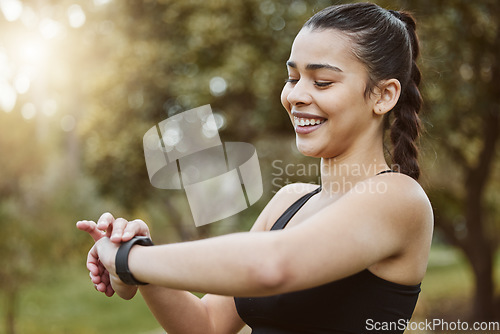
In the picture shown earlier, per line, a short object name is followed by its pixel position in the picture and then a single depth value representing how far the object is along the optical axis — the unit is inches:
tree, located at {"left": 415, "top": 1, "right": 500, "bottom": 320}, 250.9
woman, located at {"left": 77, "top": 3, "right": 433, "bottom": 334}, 44.4
